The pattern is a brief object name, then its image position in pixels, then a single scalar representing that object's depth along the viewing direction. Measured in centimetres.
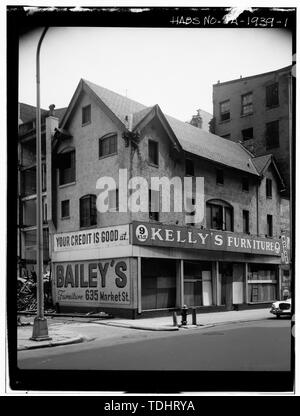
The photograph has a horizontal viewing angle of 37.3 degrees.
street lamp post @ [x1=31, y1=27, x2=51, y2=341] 1062
